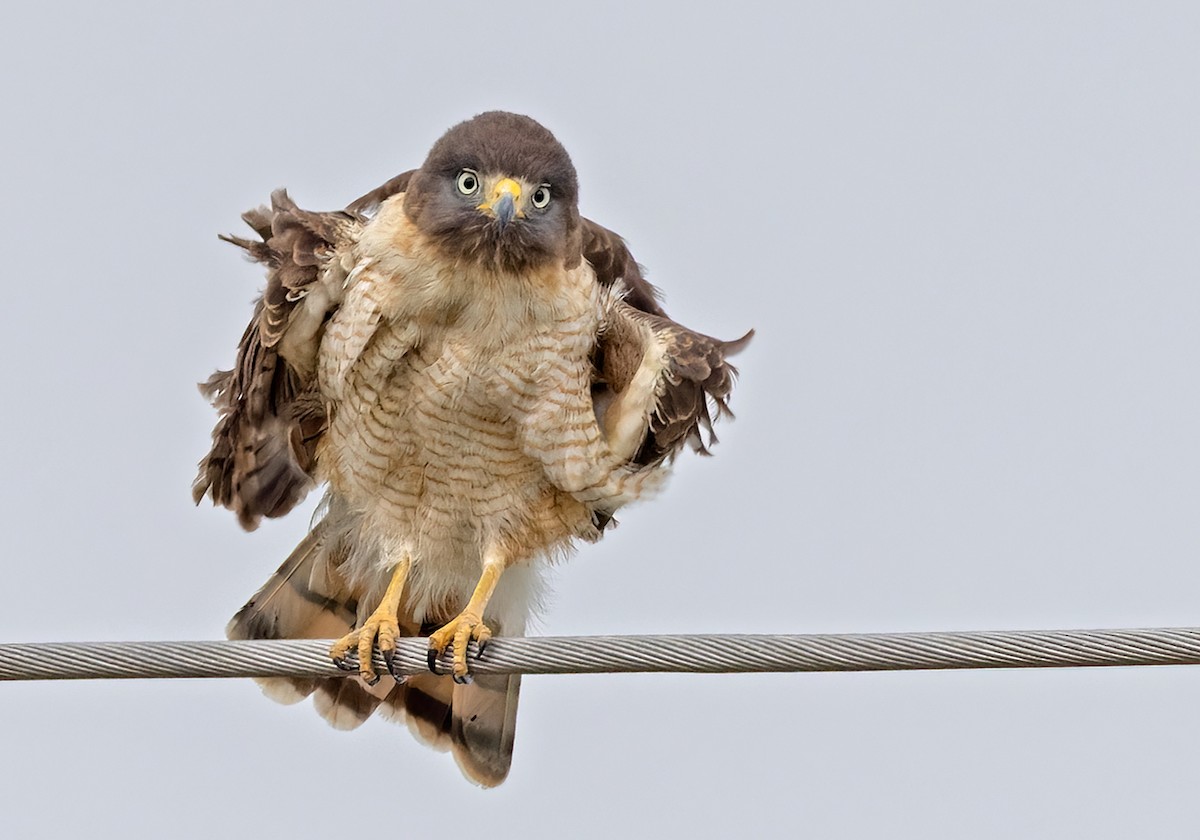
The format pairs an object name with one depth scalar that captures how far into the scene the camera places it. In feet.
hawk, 46.62
